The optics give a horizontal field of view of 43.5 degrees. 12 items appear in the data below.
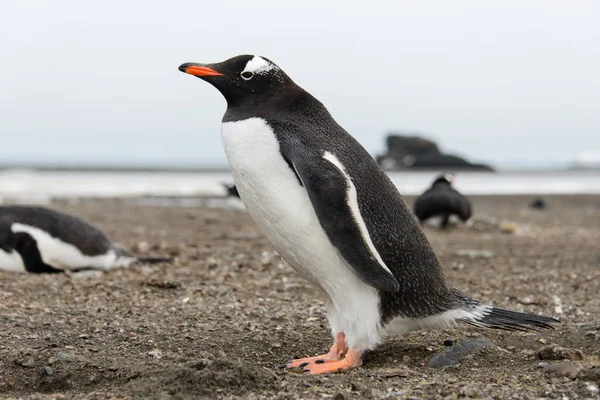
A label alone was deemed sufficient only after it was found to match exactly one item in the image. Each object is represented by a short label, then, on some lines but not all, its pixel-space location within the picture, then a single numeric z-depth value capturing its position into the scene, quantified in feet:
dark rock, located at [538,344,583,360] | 11.98
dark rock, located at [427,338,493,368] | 12.16
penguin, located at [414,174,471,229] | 38.45
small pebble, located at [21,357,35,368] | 11.71
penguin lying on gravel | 21.43
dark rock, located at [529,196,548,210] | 62.18
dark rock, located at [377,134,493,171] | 168.14
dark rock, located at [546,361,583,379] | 10.56
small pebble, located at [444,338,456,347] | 13.74
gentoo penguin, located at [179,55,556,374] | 11.43
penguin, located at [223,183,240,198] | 48.18
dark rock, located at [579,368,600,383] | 10.30
